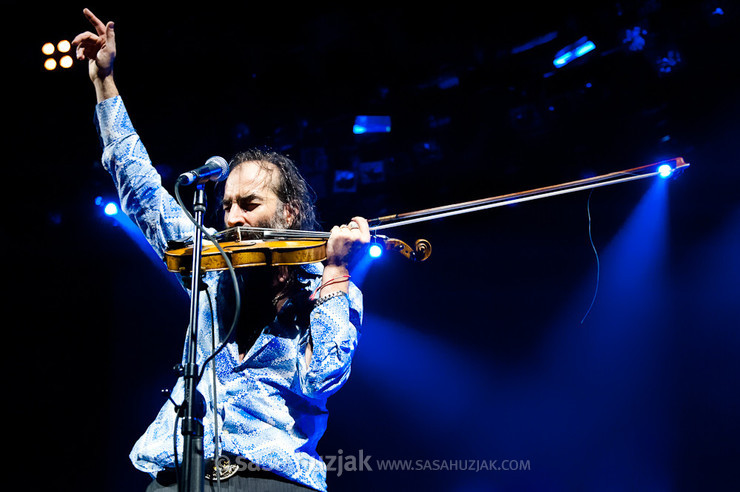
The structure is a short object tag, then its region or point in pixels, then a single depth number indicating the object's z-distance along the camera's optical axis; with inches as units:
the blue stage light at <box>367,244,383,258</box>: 154.7
